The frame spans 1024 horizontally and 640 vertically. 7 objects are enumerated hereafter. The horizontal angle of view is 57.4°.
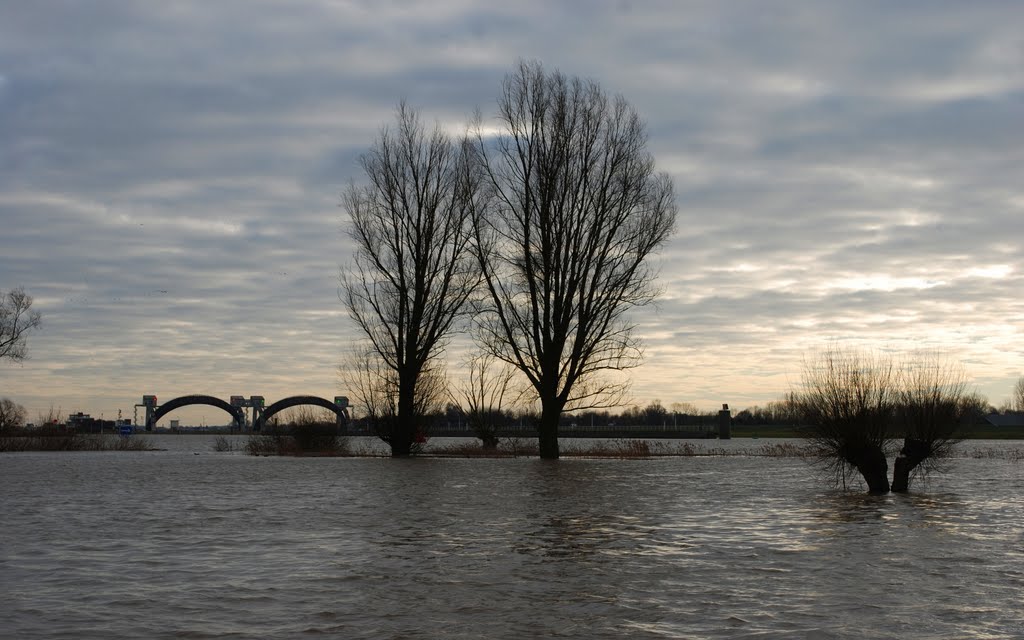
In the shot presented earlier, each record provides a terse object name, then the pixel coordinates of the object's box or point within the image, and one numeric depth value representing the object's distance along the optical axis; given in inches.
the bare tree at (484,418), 2214.6
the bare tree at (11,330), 2711.6
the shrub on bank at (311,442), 2264.6
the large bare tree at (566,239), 1660.9
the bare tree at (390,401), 1966.0
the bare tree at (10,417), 2819.9
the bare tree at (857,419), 968.9
